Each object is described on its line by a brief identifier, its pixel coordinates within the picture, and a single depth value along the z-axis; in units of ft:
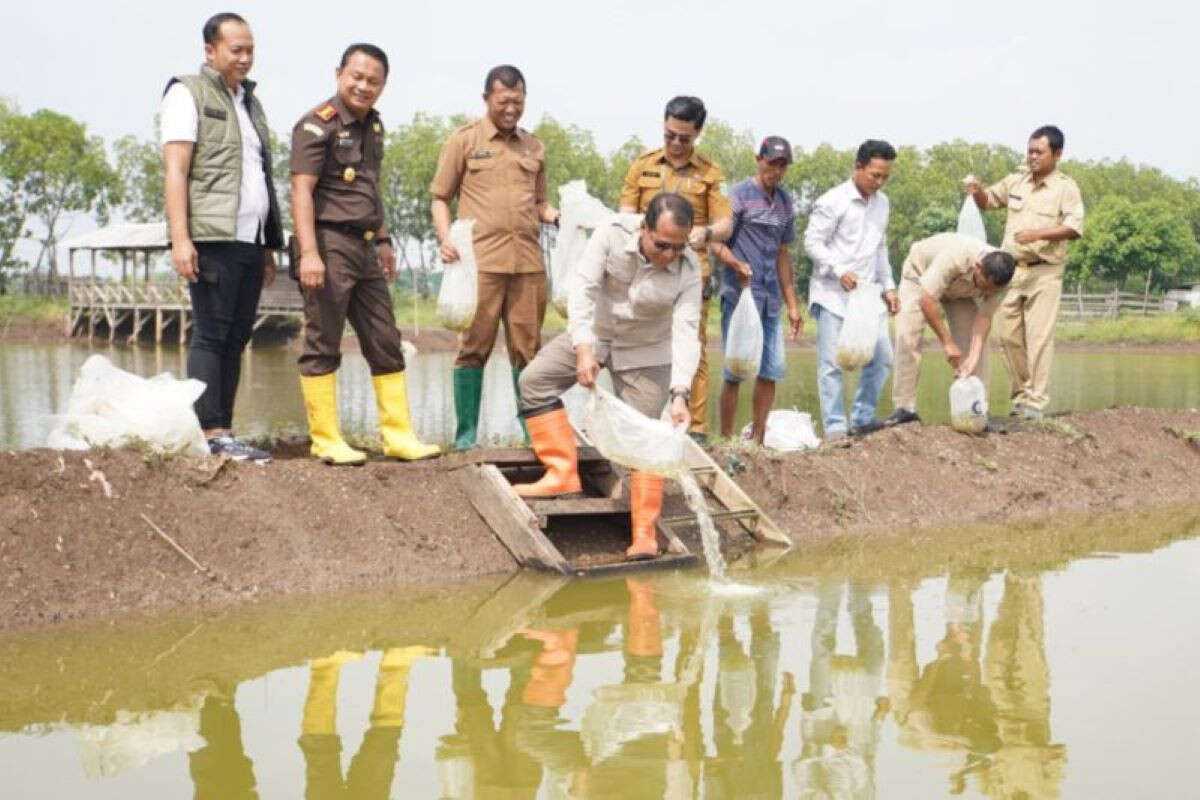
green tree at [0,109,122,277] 135.23
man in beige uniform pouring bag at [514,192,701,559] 17.44
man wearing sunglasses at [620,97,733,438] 21.61
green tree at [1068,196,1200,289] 147.54
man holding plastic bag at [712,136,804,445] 23.81
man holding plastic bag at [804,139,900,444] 24.49
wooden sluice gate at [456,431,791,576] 18.06
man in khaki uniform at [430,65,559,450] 20.39
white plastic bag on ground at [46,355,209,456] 17.54
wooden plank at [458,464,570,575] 17.80
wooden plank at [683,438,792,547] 20.30
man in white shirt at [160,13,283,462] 17.44
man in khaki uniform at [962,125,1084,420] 26.25
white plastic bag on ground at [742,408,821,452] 23.71
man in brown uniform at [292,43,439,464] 18.22
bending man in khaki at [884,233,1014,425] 23.67
